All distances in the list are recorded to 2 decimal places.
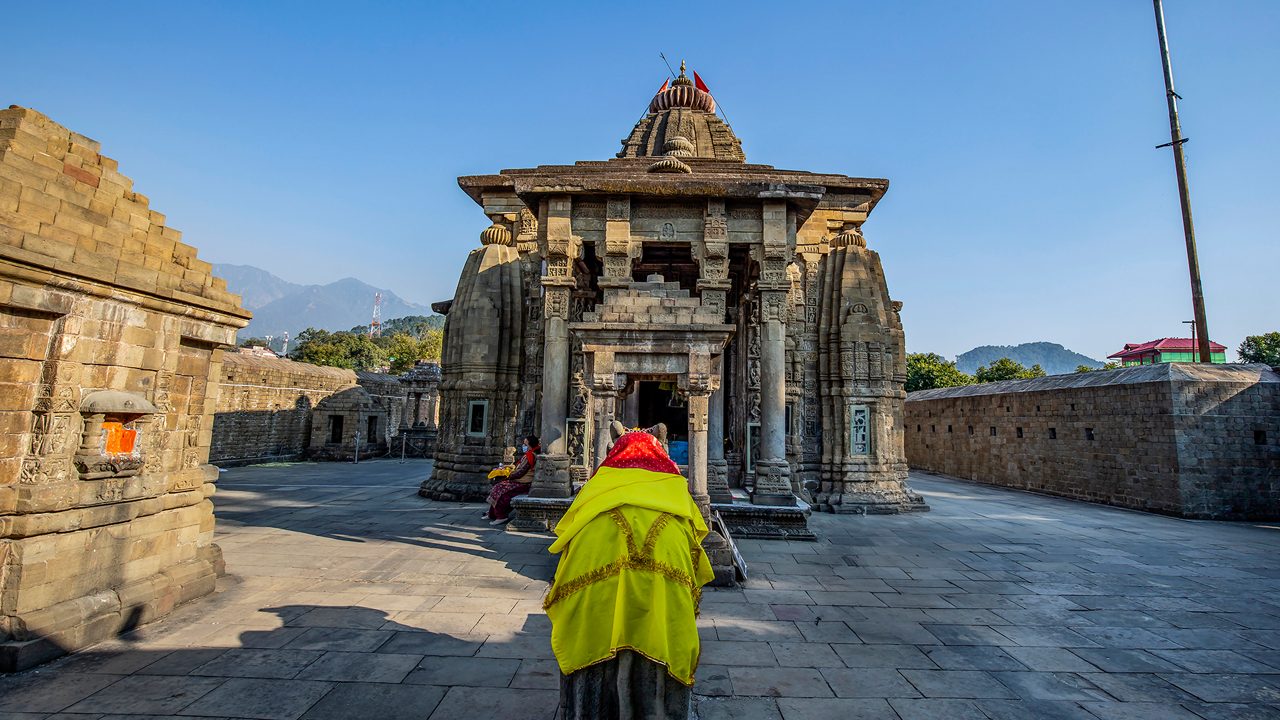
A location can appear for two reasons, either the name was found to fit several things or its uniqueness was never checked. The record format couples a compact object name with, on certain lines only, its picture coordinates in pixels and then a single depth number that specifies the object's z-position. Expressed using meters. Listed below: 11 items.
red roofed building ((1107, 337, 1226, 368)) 58.31
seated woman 10.64
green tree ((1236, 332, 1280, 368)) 31.06
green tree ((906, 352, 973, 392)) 42.56
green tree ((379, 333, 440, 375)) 58.59
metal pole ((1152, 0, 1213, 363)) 16.80
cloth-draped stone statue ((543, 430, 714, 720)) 2.95
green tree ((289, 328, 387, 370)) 56.78
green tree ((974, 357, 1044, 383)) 43.31
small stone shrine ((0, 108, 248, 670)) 4.26
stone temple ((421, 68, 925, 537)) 7.98
